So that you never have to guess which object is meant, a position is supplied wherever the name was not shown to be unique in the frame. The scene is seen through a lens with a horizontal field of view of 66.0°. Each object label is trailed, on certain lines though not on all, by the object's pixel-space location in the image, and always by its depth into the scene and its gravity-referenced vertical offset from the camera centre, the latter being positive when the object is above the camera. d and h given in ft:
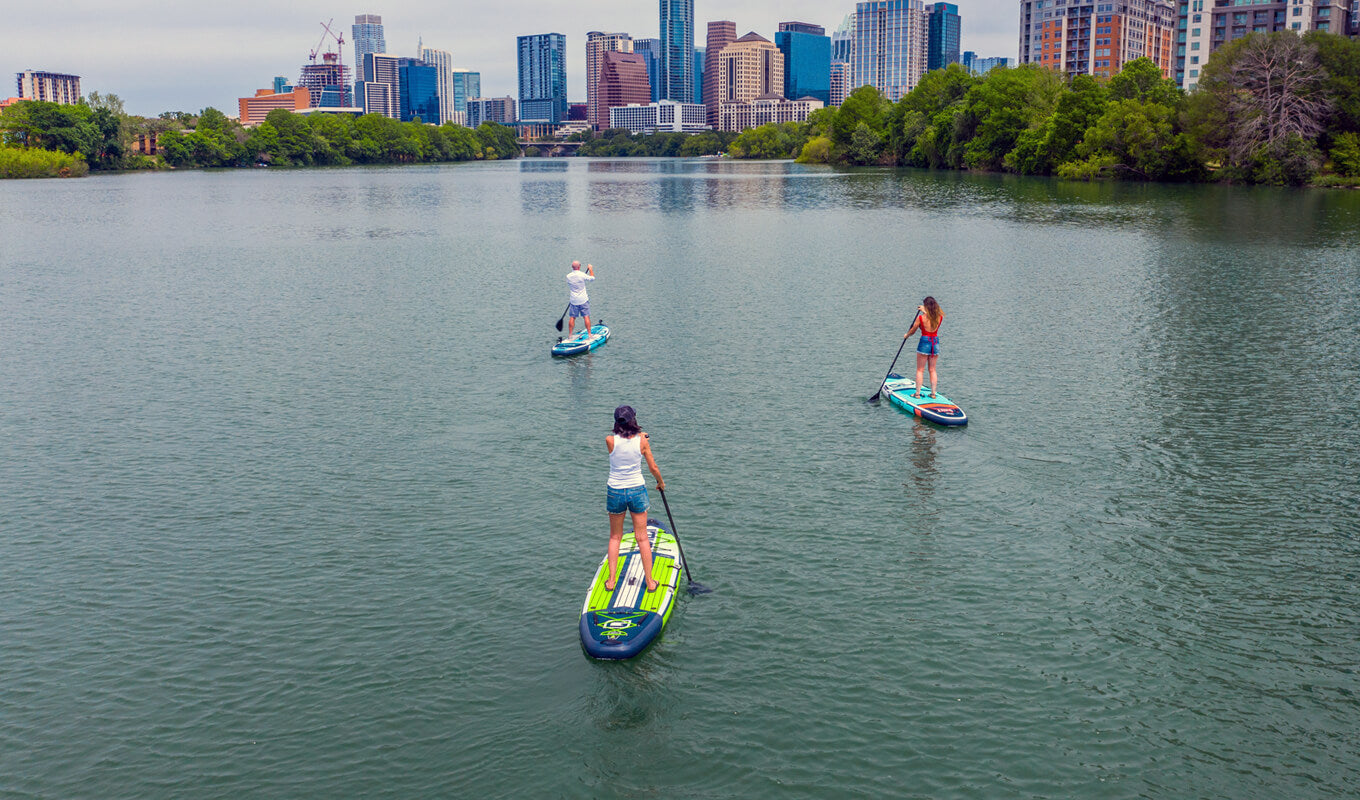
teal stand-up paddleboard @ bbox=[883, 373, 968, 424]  90.12 -14.69
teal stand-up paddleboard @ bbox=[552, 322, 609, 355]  119.24 -11.97
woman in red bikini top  90.94 -7.88
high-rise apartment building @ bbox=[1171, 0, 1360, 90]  609.83 +130.30
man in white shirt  123.95 -6.82
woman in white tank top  54.95 -12.87
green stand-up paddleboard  52.11 -19.13
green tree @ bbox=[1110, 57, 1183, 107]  413.90 +60.40
